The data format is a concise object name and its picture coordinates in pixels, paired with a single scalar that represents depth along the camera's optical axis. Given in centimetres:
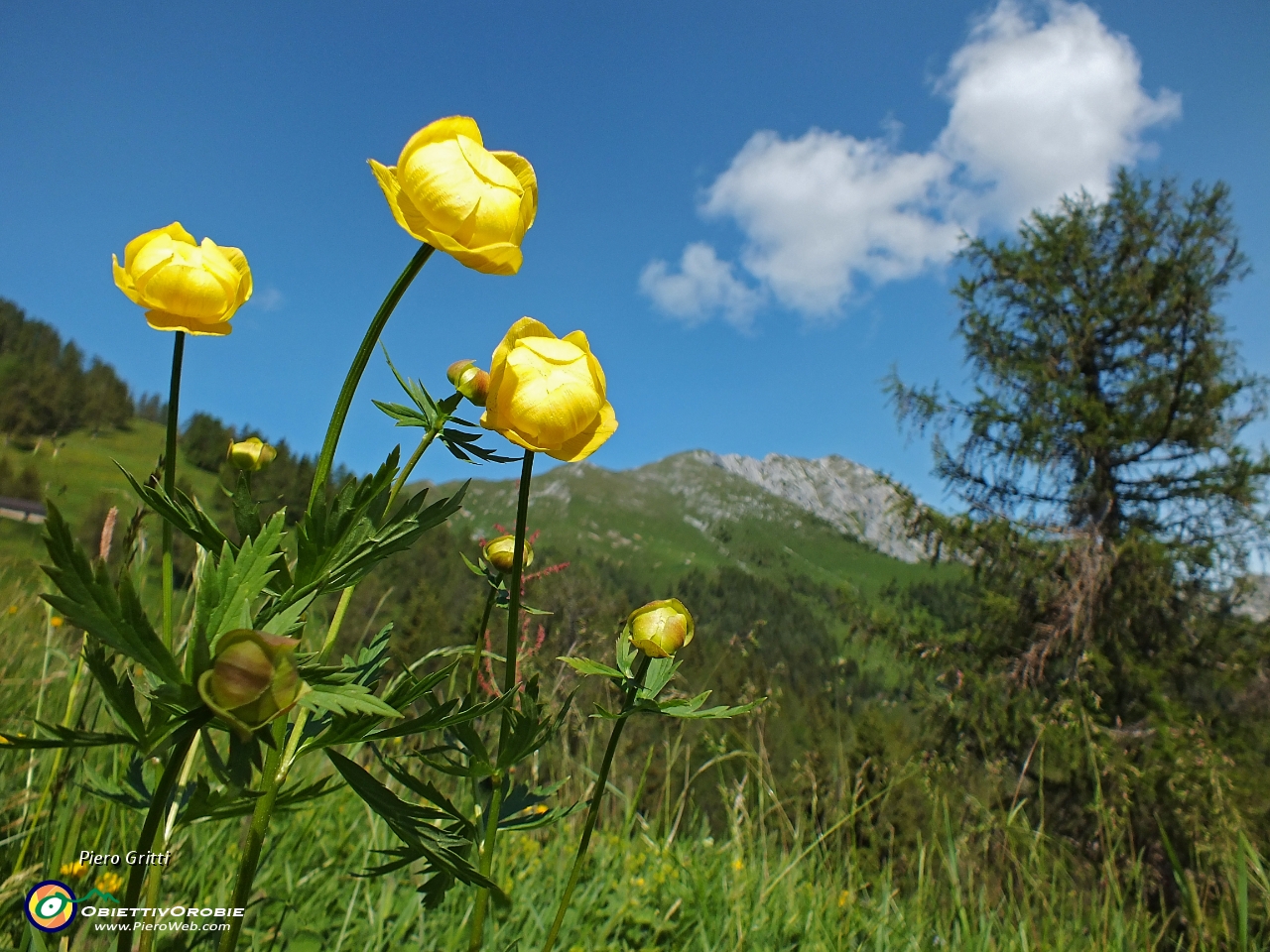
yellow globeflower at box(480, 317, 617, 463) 20
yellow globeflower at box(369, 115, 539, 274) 19
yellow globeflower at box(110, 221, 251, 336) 22
